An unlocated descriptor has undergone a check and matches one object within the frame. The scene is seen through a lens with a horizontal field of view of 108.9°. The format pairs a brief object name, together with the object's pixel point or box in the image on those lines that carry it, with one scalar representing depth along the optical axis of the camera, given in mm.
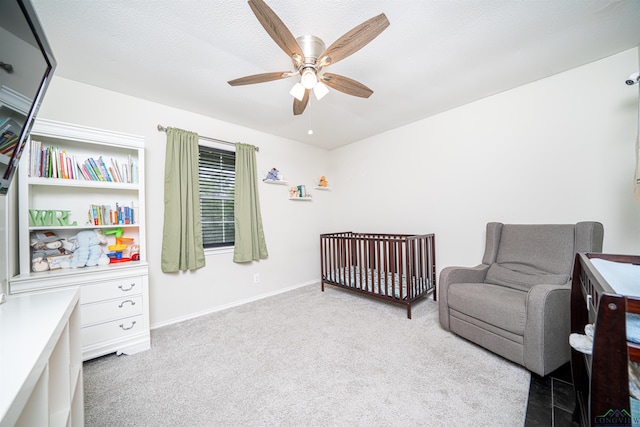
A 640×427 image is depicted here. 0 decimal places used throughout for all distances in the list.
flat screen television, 813
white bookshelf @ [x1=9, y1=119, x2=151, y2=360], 1669
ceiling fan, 1157
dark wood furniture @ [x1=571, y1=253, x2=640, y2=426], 719
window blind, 2801
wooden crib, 2479
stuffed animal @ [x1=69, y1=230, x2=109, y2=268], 1885
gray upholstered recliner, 1498
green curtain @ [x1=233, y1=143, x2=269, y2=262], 2932
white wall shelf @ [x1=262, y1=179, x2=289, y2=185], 3220
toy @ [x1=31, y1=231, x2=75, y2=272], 1757
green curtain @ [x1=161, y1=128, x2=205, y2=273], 2416
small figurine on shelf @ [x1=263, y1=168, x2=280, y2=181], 3221
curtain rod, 2428
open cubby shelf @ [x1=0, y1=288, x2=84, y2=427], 455
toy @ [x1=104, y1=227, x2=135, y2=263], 2092
